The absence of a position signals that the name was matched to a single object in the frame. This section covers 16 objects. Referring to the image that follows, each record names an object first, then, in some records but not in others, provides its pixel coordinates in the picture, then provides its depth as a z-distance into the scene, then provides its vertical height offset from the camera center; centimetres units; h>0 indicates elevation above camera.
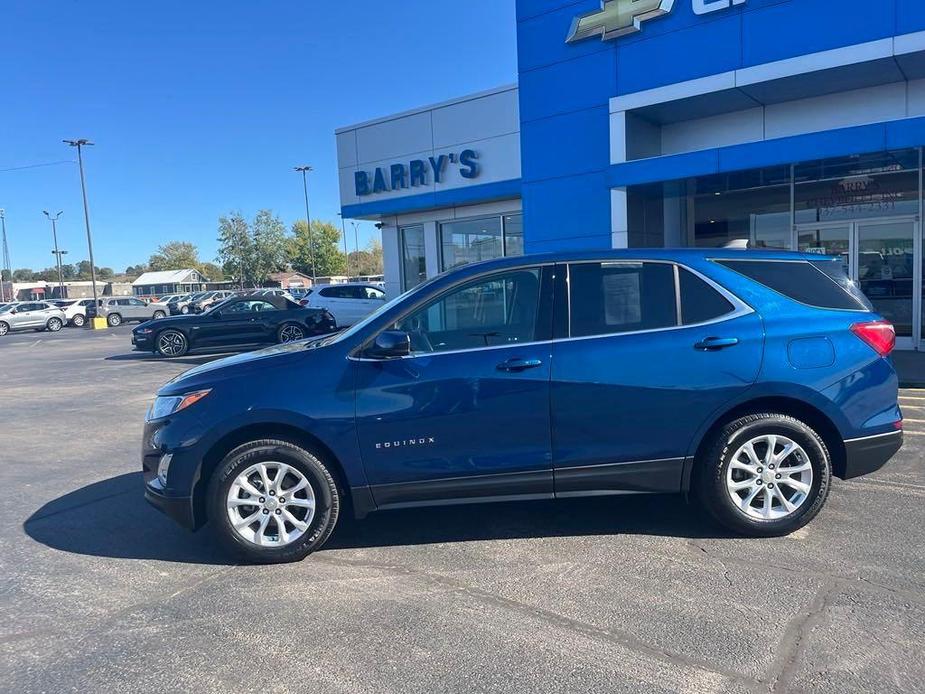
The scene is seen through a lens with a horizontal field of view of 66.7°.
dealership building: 995 +232
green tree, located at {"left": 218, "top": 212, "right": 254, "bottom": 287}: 7838 +518
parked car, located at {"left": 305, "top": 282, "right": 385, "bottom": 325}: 2112 -46
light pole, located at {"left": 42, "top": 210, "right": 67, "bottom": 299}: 7491 +495
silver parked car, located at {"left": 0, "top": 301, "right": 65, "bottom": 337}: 3500 -79
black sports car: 1694 -88
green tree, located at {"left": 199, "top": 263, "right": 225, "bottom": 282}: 11431 +337
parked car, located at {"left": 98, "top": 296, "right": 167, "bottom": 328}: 3738 -78
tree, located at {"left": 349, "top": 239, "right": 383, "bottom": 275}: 11082 +367
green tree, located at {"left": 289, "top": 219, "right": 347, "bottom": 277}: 8594 +449
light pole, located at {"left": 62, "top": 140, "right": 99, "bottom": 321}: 3566 +673
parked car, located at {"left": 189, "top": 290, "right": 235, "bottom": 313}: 3886 -54
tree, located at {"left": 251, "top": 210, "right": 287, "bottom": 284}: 7900 +497
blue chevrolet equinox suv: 412 -78
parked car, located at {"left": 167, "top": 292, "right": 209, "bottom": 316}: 3847 -62
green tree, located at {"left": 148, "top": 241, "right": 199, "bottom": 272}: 11419 +609
